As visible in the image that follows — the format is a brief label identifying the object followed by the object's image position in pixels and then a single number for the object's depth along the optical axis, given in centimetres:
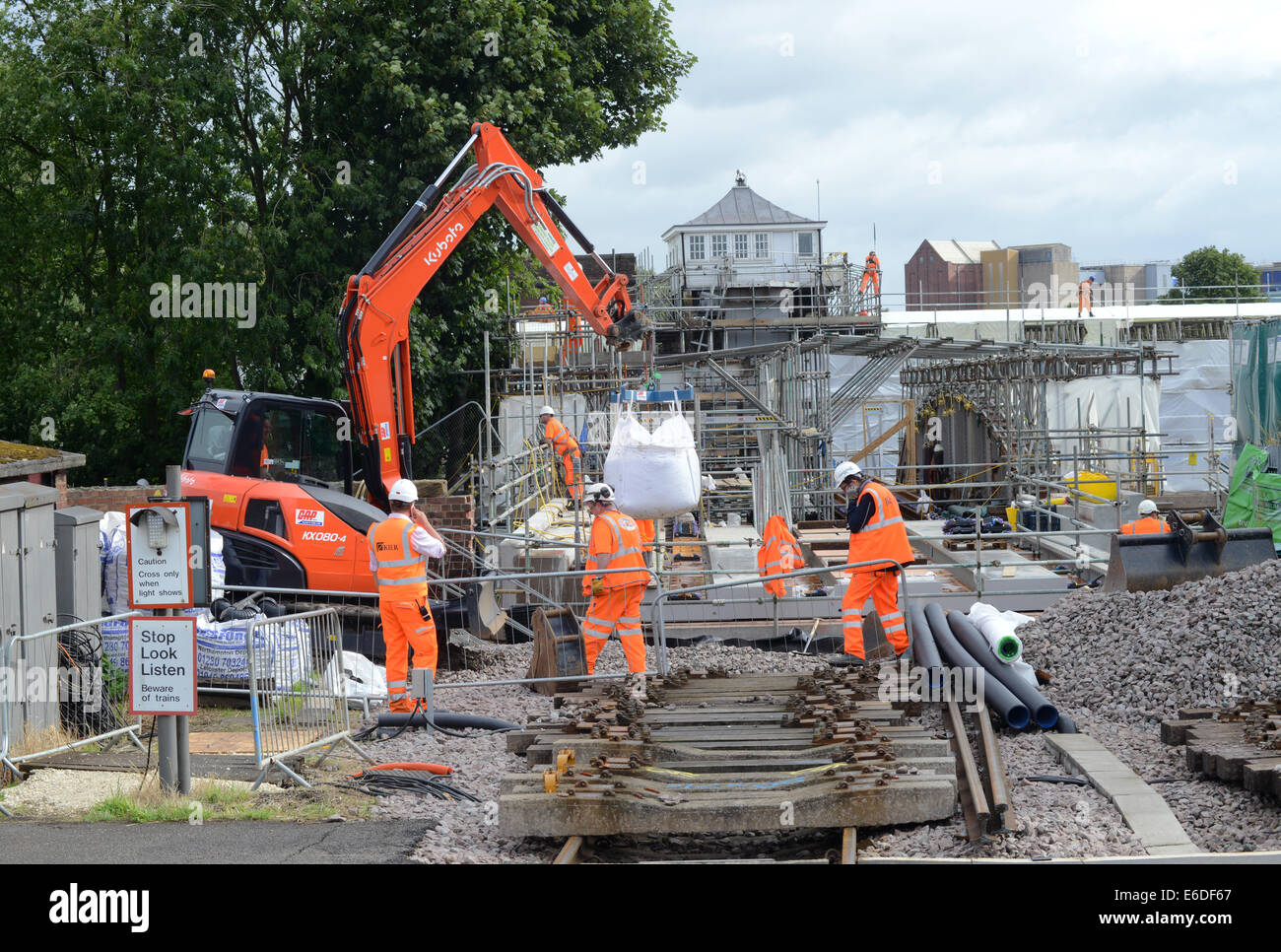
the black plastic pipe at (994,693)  921
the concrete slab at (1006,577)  1594
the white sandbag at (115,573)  1204
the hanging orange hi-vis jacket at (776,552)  1603
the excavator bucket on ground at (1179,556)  1310
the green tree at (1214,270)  7119
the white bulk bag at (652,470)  1278
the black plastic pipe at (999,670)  918
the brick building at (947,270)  7375
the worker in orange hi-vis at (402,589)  994
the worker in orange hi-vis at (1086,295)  4264
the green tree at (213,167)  1995
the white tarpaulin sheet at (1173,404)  3294
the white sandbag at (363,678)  1088
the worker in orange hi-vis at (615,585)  1112
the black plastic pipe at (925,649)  951
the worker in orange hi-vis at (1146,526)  1523
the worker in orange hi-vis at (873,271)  4147
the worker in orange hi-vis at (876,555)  1142
